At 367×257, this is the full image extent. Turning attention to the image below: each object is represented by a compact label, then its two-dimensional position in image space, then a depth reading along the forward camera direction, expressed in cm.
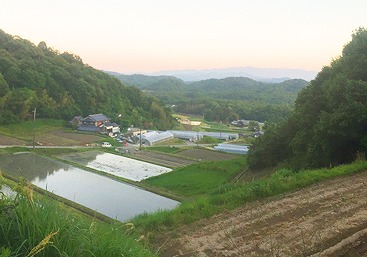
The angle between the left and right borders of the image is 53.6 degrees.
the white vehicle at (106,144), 4090
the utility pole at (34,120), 4328
